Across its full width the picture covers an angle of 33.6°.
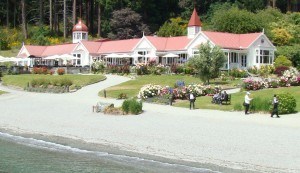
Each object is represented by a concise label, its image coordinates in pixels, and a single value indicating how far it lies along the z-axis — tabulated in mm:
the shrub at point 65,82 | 46406
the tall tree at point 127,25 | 82562
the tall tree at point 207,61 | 41844
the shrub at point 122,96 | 38194
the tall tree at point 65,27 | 87988
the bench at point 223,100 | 32688
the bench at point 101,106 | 30578
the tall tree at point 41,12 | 90219
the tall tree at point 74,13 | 86012
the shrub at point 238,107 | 30188
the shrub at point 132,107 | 29117
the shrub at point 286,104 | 28125
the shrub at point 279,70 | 50162
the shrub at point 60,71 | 57562
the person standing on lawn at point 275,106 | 26750
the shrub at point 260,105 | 28670
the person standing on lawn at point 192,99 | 31078
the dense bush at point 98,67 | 59856
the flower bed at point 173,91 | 35797
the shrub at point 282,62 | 55125
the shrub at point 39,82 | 47531
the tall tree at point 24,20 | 83706
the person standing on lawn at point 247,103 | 28417
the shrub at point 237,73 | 49844
